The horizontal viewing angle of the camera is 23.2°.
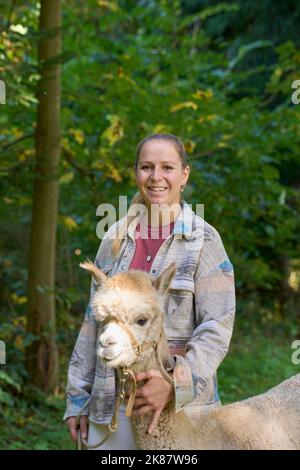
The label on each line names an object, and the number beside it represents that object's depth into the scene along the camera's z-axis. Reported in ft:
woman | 8.38
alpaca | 7.91
